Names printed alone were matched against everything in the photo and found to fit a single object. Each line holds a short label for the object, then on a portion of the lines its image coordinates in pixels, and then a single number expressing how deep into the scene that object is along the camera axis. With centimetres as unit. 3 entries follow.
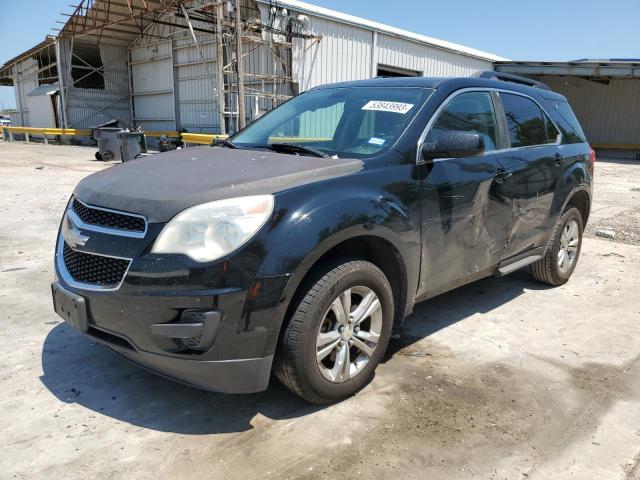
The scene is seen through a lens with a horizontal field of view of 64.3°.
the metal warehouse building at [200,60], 1770
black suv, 232
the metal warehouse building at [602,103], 2525
